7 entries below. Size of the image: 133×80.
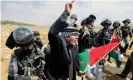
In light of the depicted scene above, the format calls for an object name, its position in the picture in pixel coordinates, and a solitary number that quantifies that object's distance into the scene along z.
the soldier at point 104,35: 3.78
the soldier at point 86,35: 3.21
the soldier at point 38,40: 3.73
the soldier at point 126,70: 3.46
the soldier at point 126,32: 4.80
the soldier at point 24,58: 1.45
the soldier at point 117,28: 4.26
